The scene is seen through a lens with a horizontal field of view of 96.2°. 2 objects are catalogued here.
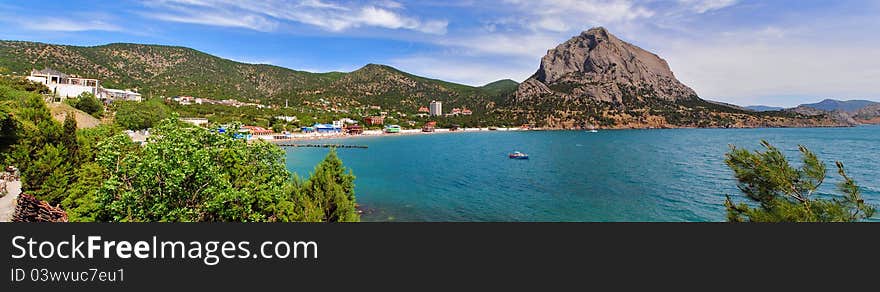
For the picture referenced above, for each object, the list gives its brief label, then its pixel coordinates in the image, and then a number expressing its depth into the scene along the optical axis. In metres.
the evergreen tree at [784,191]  7.47
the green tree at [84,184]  11.70
